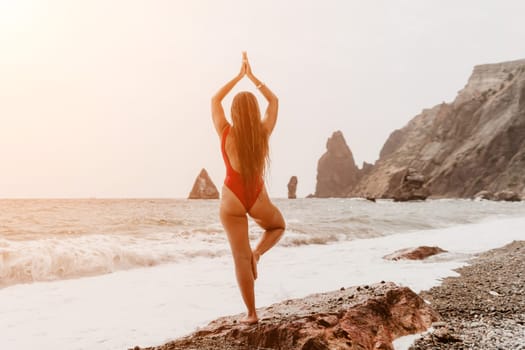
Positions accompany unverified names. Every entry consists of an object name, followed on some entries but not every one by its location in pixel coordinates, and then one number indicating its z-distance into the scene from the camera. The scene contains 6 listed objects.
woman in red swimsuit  4.09
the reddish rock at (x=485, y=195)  84.36
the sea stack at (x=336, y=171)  168.50
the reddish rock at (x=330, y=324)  3.85
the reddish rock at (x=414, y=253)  10.32
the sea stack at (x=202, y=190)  113.56
